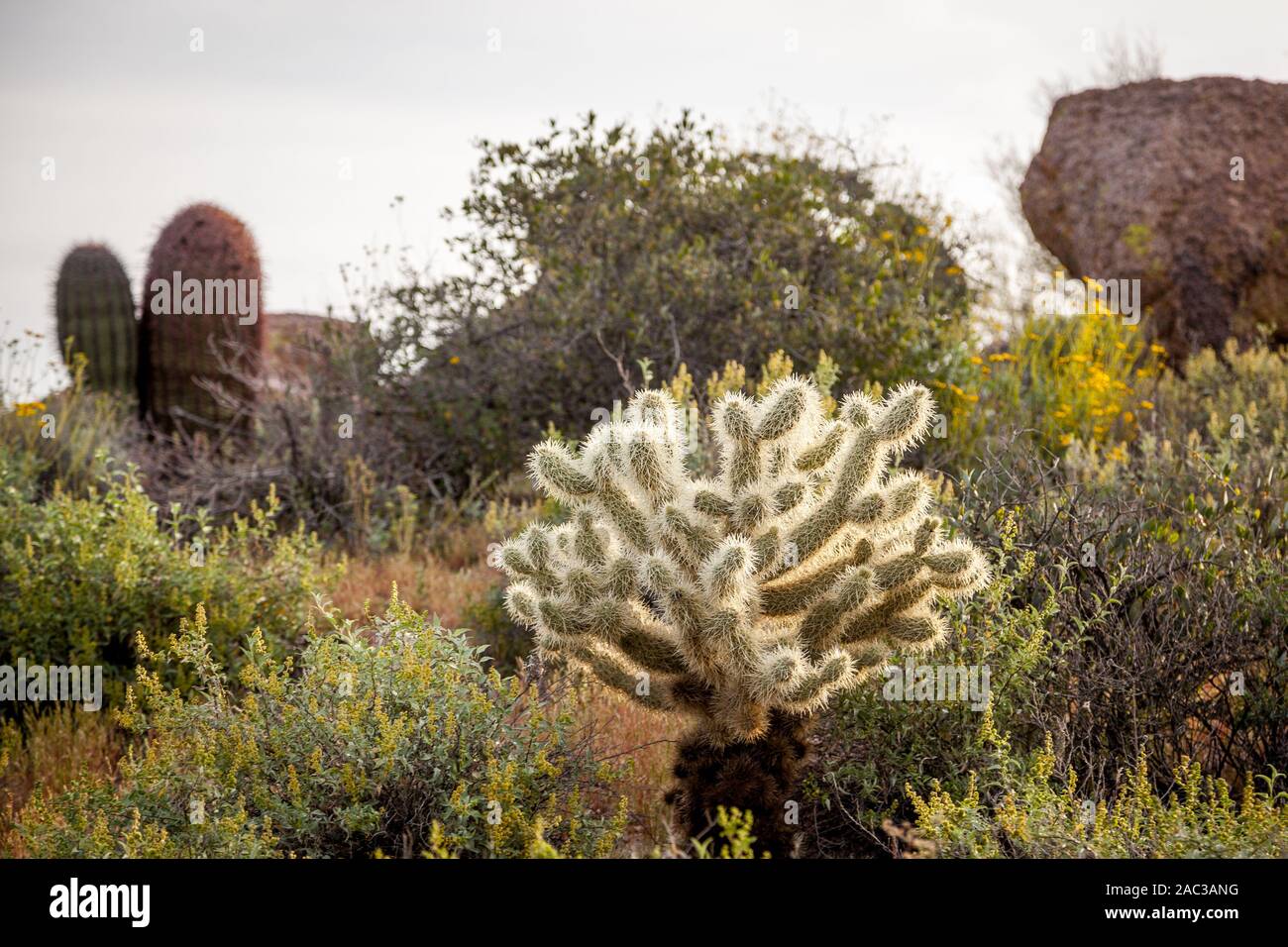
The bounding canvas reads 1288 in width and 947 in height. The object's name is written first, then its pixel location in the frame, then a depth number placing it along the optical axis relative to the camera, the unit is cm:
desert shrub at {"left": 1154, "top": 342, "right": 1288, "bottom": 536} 538
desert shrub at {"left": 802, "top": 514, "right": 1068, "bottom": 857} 377
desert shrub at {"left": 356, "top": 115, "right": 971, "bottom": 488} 838
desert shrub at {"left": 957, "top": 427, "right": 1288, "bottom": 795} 394
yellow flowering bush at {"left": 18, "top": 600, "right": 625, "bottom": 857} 322
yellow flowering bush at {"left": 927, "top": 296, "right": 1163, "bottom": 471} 807
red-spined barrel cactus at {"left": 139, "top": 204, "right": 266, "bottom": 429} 1126
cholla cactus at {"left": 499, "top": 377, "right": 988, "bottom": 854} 343
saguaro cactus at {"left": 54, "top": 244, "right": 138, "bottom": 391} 1134
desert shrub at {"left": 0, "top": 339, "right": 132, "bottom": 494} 778
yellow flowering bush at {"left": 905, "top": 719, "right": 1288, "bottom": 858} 295
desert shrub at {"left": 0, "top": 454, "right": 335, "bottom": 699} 525
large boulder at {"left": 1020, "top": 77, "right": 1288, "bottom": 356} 1136
